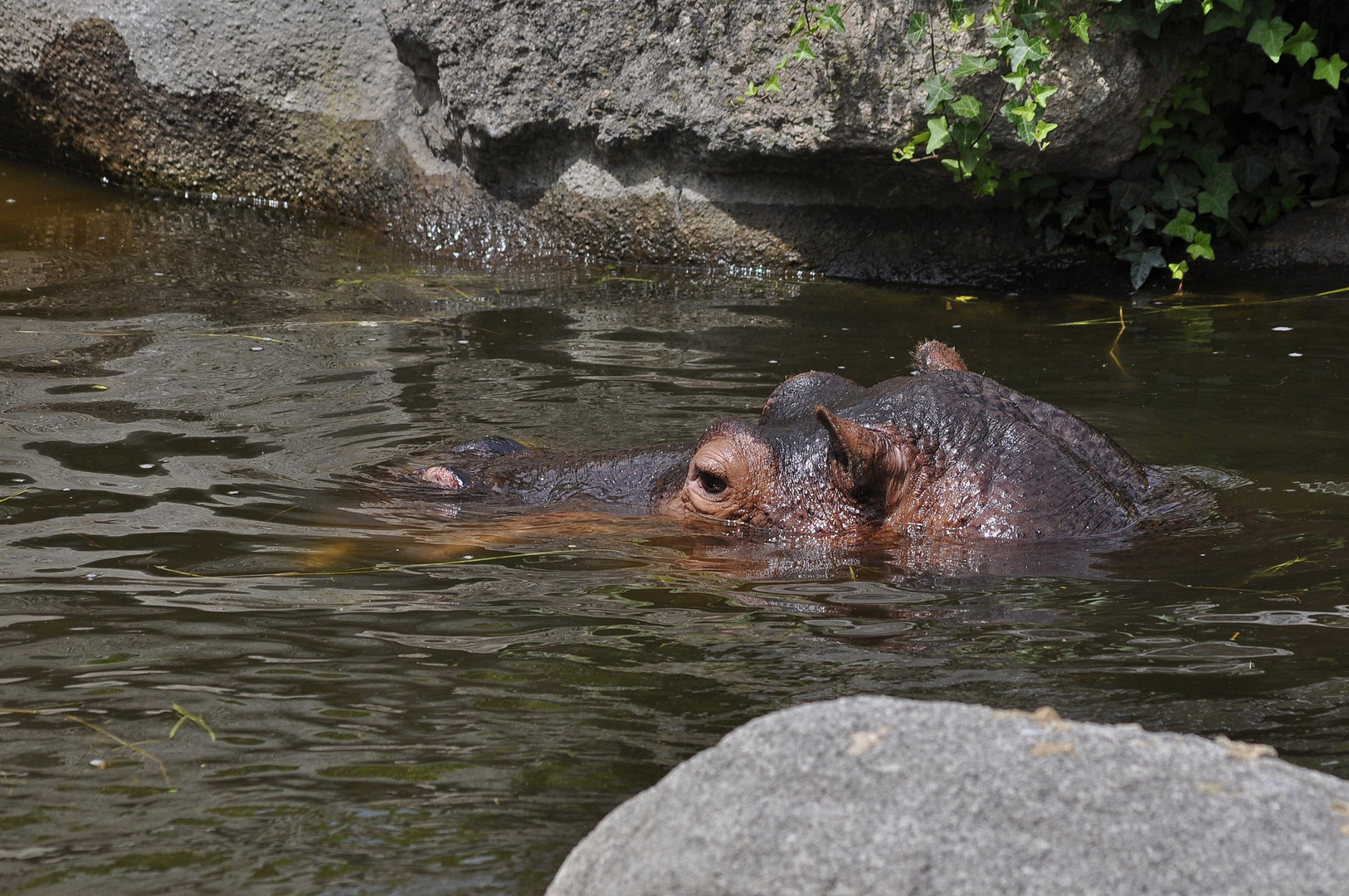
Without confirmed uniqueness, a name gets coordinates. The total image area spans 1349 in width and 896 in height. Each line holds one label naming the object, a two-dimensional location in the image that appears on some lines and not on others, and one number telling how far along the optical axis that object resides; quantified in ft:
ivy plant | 47.09
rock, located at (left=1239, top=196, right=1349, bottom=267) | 52.85
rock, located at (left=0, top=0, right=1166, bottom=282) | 52.26
